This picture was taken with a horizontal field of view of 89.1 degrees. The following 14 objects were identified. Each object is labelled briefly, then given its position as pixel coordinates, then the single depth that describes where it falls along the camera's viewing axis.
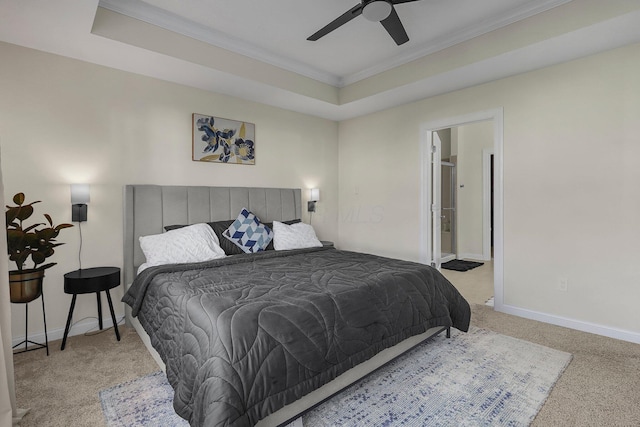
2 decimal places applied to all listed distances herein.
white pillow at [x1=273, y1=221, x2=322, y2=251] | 3.58
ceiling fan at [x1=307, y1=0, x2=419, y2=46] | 2.16
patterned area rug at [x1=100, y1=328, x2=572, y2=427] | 1.76
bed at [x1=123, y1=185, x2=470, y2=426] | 1.47
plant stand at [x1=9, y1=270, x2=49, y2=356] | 2.26
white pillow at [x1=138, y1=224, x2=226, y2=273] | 2.84
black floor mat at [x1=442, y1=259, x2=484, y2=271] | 5.40
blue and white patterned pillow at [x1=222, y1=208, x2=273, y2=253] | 3.40
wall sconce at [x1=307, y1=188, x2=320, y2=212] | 4.63
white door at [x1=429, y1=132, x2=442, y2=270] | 4.30
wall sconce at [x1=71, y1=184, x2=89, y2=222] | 2.80
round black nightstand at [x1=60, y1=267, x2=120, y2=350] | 2.52
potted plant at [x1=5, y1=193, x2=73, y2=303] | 2.23
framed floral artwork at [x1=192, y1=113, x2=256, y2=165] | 3.61
